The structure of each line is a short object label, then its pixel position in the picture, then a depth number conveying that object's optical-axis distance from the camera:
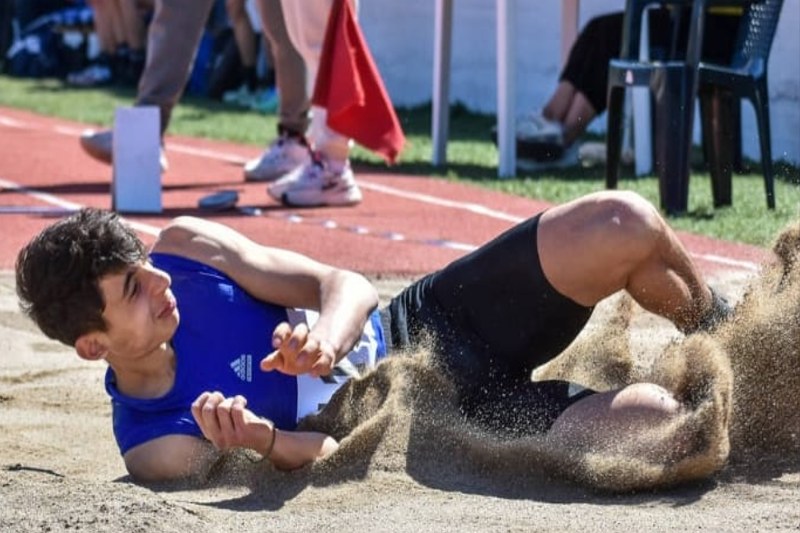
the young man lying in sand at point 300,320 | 6.58
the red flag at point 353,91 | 14.59
